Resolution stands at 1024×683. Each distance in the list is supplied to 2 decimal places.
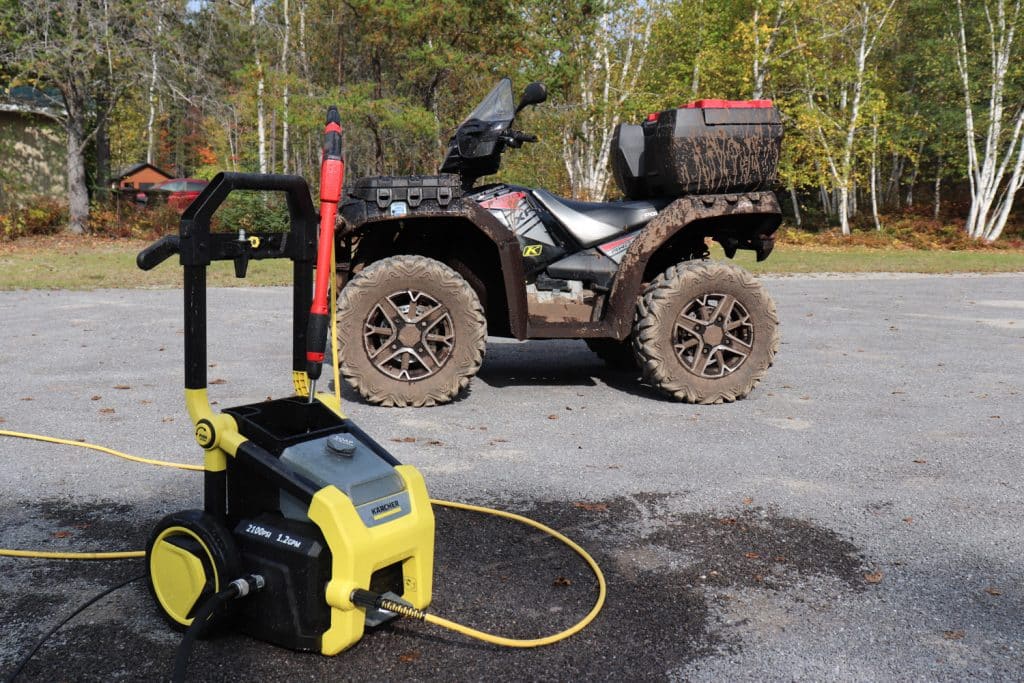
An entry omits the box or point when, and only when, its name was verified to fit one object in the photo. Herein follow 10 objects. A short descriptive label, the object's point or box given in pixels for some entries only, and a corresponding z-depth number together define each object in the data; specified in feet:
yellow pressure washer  8.34
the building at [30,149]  76.07
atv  19.01
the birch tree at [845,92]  93.56
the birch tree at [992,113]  86.38
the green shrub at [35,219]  68.13
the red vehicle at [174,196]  82.89
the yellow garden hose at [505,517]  8.89
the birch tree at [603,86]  84.89
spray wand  8.84
